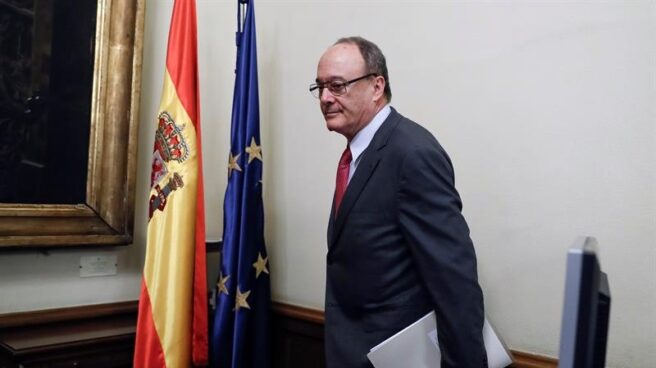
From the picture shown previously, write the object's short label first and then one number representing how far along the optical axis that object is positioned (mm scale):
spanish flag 1940
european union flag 2066
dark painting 1866
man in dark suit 1207
